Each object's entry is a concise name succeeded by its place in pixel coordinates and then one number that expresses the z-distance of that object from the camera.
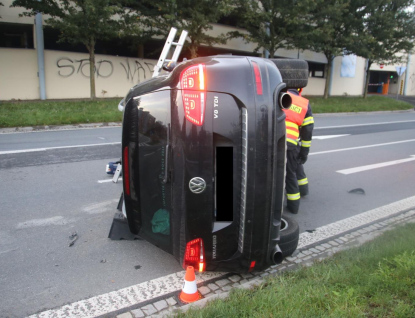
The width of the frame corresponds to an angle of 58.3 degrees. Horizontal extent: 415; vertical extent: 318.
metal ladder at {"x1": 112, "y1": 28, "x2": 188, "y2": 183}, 4.46
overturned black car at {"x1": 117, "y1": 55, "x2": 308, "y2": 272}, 2.71
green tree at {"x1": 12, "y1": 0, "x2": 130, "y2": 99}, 14.06
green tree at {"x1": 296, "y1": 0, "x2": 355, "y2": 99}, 20.95
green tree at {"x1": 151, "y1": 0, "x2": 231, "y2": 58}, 16.88
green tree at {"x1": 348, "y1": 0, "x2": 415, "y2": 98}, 23.39
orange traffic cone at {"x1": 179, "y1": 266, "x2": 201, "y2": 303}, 2.95
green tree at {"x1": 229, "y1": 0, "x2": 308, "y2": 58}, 20.20
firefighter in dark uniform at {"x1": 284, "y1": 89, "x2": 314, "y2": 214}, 4.83
